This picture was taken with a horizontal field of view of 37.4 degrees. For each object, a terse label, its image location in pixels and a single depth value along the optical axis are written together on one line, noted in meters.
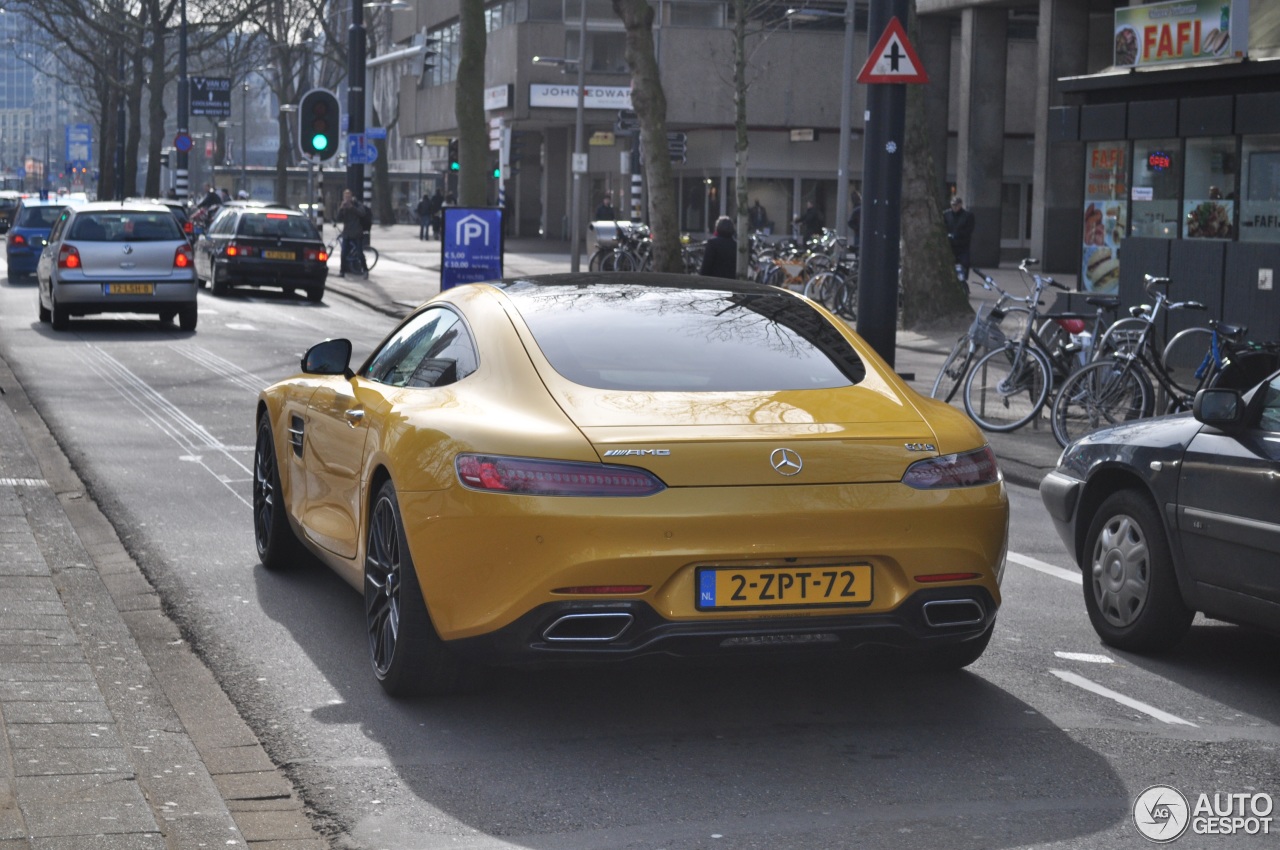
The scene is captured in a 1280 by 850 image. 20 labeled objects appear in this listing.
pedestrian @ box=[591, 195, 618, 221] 47.97
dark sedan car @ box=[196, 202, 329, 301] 30.80
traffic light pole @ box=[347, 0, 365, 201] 35.09
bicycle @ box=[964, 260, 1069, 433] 14.02
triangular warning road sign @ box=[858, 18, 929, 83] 14.03
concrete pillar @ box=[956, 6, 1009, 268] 42.38
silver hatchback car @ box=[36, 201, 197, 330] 22.45
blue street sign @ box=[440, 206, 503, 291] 20.84
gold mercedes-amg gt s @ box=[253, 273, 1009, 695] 5.25
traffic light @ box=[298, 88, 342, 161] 28.56
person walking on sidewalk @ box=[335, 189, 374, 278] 37.06
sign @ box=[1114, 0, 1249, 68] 21.97
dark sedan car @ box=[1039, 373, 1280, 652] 6.15
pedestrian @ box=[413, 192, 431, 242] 63.88
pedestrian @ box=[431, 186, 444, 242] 63.38
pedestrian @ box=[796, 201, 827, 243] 44.41
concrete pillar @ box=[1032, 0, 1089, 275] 39.34
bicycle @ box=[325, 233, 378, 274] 38.98
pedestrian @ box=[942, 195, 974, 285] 31.30
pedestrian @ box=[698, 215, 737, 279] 22.00
